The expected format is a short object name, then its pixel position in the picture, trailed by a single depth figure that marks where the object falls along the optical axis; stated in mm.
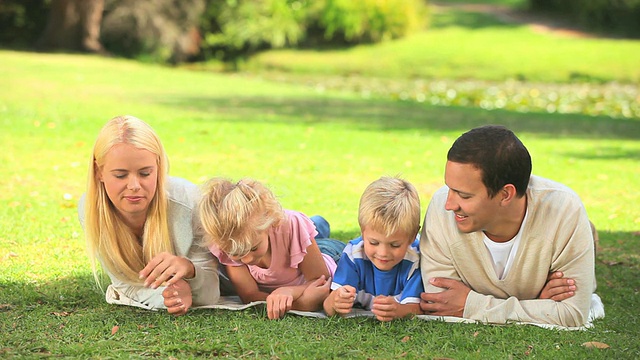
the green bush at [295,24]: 29266
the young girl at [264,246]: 4461
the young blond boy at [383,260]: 4445
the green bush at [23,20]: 30531
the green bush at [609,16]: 29953
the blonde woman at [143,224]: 4461
